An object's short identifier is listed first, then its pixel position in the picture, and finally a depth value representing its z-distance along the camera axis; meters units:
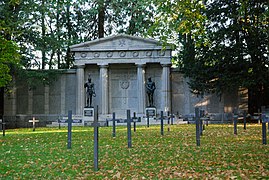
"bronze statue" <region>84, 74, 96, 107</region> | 27.67
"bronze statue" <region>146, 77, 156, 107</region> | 27.55
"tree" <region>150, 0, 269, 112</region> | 24.72
